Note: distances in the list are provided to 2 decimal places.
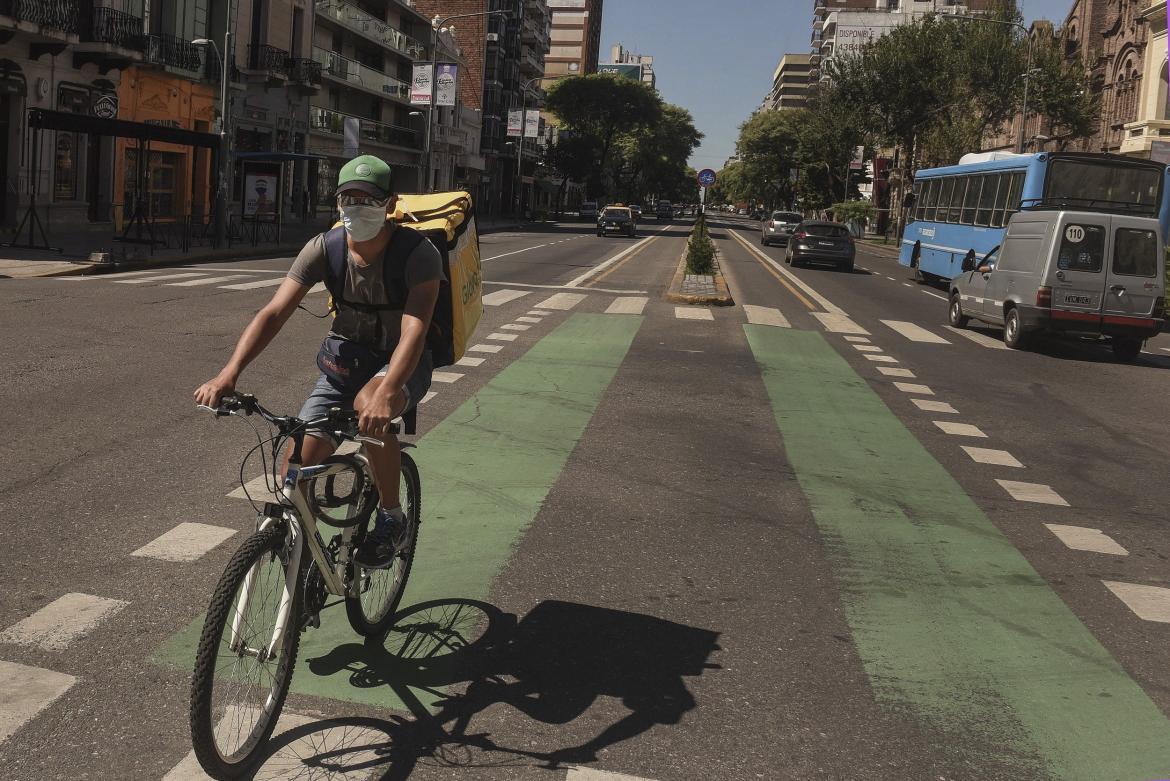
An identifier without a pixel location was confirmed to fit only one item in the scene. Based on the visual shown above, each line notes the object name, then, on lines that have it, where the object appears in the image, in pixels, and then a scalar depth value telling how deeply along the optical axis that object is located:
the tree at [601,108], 94.44
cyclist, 3.63
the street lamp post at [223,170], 28.45
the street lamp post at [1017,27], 42.27
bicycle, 3.13
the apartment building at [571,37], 148.25
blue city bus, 21.77
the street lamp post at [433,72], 50.62
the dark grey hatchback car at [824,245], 33.97
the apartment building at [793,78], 191.75
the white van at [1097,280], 15.69
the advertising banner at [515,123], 76.00
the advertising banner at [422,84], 50.66
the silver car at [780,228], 53.53
